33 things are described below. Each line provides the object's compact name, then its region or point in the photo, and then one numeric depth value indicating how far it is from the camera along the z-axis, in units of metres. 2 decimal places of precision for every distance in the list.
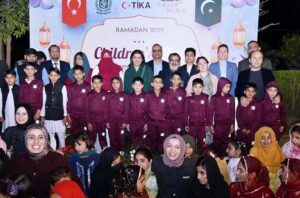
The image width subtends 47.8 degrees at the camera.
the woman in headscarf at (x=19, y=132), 3.99
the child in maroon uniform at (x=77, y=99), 5.68
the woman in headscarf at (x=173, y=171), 3.44
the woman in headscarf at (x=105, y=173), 3.62
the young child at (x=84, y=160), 4.03
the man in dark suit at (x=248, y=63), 6.03
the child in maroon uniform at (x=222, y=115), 5.59
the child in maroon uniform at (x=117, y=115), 5.66
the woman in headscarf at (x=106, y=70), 6.40
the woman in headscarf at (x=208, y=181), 3.21
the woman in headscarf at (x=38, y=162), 3.16
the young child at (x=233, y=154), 4.35
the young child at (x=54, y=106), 5.59
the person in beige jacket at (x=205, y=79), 5.80
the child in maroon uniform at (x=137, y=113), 5.58
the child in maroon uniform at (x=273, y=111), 5.41
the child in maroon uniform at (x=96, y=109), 5.66
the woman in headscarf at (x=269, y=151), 4.47
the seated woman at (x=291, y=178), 3.35
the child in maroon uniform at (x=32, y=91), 5.56
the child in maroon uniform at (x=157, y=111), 5.55
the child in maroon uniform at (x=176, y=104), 5.55
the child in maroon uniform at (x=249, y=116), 5.42
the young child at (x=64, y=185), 2.63
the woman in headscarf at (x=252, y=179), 3.38
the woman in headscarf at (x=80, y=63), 6.16
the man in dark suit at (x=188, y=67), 5.99
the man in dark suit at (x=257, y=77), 5.64
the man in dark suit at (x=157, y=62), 6.11
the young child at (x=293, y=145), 4.32
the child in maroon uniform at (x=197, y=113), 5.54
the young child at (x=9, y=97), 5.59
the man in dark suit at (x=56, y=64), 6.15
